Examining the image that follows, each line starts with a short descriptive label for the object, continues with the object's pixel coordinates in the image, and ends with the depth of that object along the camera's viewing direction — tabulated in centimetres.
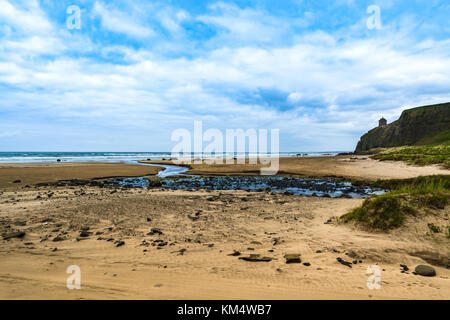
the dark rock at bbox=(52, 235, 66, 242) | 729
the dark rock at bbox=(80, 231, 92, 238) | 775
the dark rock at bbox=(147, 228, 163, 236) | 803
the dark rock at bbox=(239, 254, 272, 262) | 579
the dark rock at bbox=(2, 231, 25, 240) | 730
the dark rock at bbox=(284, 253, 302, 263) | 571
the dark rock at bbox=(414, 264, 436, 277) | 499
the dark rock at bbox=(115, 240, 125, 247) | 693
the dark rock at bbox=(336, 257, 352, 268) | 552
